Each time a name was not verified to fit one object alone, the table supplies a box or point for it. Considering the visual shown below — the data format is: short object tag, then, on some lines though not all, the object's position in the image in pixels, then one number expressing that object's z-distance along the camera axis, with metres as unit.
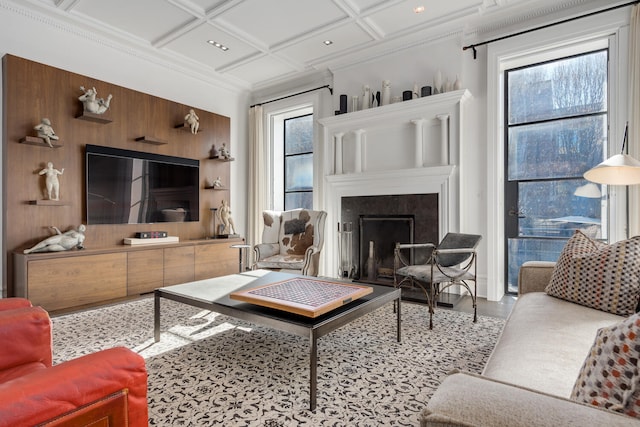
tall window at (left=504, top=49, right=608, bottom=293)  3.37
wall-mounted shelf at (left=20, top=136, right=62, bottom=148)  3.30
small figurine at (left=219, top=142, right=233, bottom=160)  5.22
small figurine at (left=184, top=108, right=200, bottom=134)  4.74
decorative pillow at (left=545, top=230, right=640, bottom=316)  1.69
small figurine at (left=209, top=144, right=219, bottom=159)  5.18
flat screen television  3.90
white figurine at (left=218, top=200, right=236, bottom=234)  5.17
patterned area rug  1.62
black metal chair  2.88
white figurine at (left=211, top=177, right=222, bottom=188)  5.18
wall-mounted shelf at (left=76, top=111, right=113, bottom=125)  3.70
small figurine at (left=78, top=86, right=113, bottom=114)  3.71
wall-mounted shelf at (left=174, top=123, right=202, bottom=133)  4.73
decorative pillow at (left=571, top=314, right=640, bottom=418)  0.66
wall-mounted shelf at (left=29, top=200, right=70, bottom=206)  3.41
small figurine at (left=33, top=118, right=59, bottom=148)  3.40
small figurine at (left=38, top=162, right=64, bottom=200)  3.47
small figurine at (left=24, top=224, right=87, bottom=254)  3.27
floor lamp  2.17
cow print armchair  3.79
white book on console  4.05
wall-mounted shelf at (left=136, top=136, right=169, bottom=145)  4.26
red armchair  0.72
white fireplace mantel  3.81
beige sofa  0.62
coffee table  1.71
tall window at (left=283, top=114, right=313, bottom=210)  5.54
